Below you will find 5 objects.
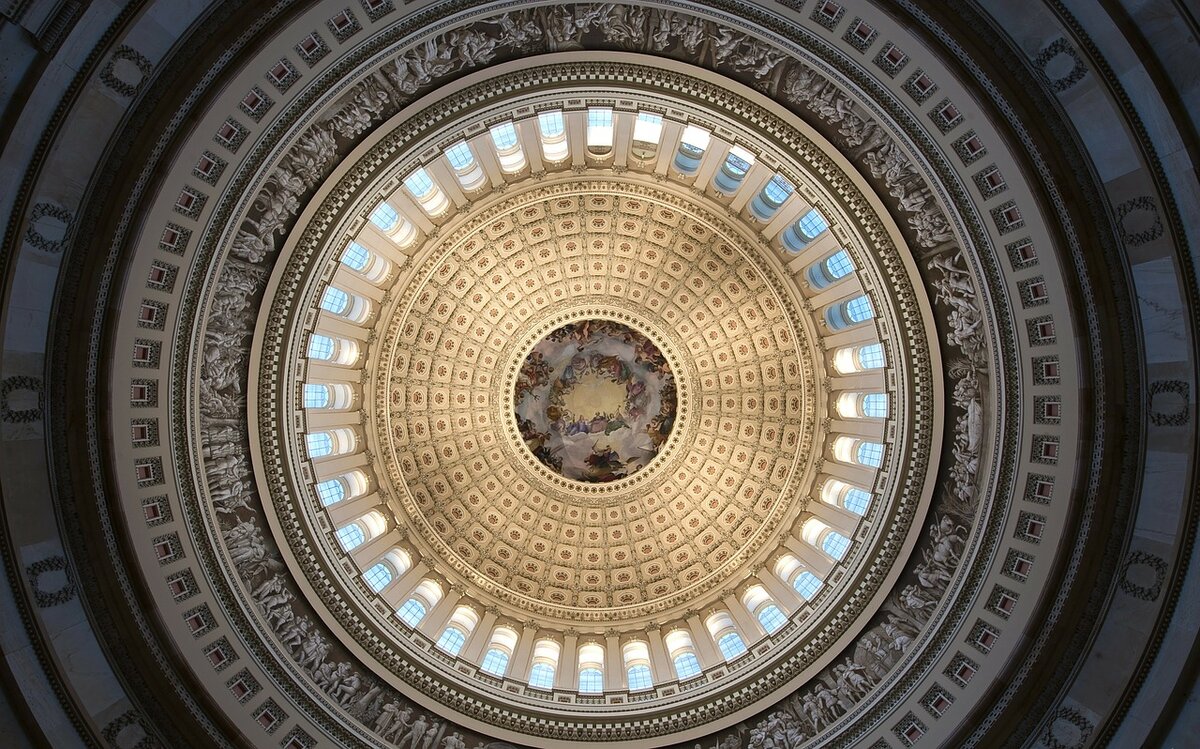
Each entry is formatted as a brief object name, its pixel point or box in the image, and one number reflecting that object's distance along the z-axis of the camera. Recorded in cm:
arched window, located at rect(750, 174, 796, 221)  2336
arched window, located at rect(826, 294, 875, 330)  2444
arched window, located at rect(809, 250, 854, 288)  2372
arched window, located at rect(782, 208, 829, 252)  2372
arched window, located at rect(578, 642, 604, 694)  2508
